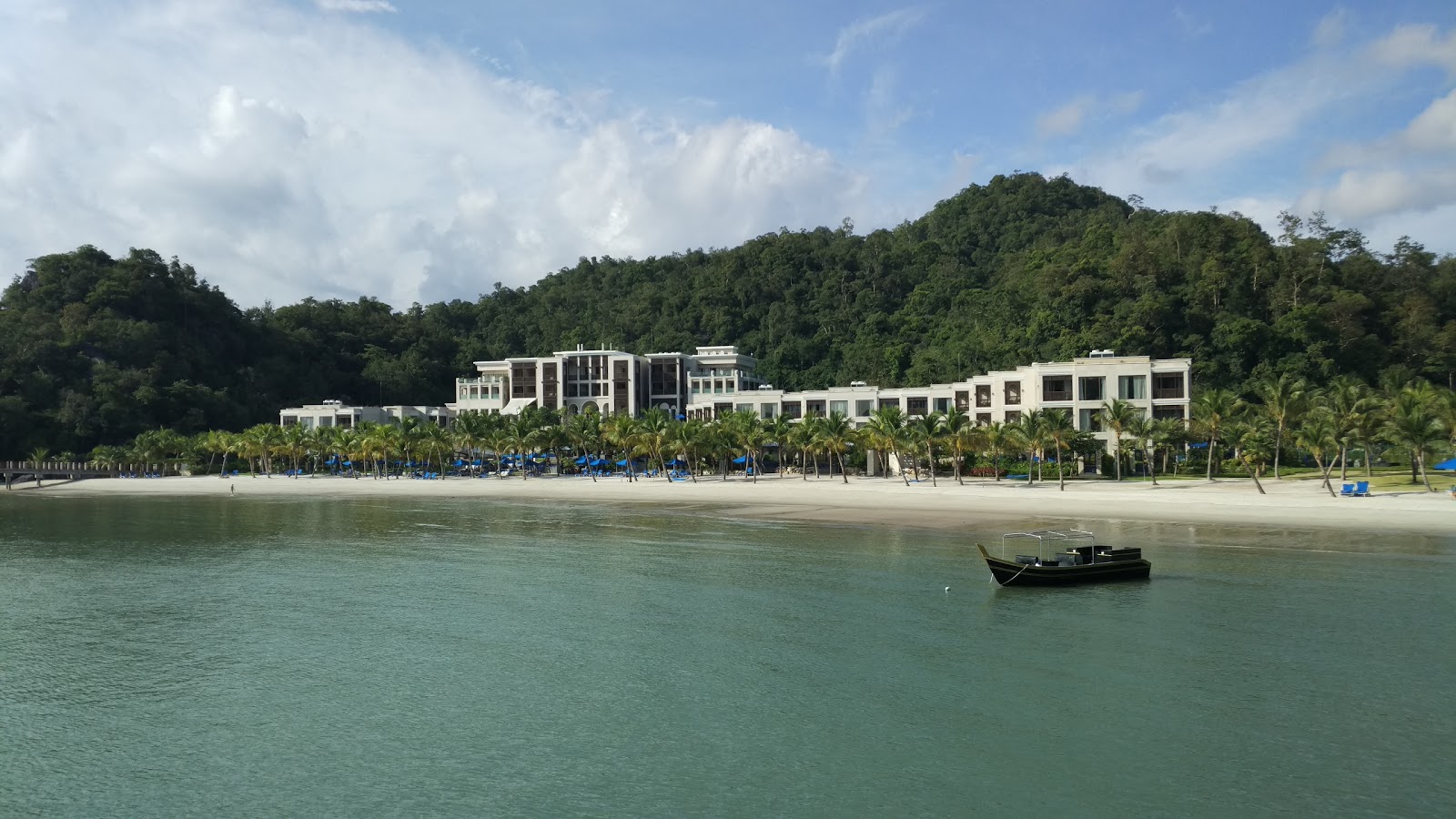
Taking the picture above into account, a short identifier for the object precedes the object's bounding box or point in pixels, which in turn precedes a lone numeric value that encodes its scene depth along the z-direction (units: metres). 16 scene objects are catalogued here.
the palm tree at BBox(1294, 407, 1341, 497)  56.25
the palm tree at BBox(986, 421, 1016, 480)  70.25
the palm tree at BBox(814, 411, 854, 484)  79.12
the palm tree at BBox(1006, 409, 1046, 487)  67.38
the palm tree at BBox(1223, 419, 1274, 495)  62.75
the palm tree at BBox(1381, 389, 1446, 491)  53.12
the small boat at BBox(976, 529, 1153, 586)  32.53
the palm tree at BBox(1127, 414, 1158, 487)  67.88
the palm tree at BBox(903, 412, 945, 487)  71.75
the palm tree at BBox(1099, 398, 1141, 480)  66.50
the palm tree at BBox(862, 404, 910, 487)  76.06
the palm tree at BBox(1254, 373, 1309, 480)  59.97
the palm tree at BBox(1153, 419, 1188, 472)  68.88
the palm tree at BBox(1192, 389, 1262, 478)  61.53
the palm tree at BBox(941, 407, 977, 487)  70.88
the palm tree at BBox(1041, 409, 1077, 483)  67.62
